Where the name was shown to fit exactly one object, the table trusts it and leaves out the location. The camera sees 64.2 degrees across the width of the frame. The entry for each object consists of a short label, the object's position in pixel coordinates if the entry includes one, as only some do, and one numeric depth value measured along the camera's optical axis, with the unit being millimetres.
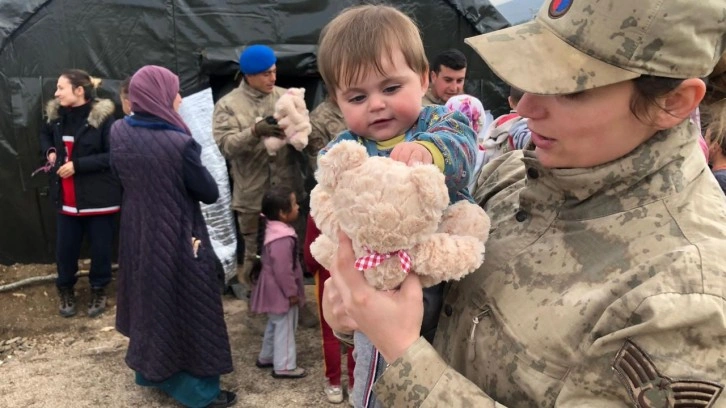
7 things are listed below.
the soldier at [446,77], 5312
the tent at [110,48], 5836
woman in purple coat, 3689
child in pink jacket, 4422
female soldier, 1002
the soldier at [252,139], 5125
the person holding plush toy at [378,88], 1623
